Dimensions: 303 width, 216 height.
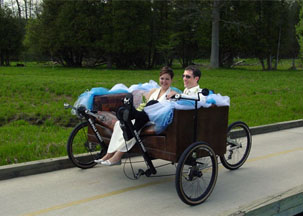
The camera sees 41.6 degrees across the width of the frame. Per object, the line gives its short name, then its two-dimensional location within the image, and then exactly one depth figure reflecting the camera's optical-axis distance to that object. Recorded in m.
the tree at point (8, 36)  40.41
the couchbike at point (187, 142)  4.73
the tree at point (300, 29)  23.66
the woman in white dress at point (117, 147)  5.10
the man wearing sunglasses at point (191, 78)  5.56
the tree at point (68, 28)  34.84
